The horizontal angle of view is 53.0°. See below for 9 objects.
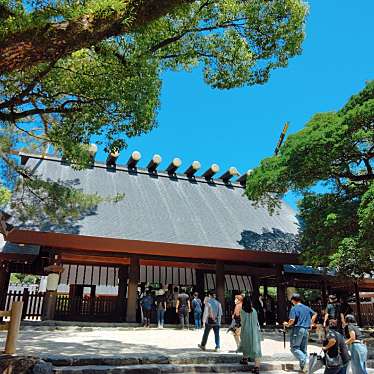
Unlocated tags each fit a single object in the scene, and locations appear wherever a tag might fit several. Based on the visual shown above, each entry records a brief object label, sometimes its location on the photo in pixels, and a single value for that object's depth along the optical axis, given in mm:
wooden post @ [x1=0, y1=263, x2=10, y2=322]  13672
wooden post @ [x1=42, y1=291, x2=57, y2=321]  12281
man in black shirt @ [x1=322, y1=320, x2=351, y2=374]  5148
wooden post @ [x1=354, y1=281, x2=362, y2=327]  18427
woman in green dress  6871
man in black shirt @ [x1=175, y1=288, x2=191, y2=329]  13202
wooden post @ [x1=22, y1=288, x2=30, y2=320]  13723
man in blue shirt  6806
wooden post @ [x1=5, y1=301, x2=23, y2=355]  6129
